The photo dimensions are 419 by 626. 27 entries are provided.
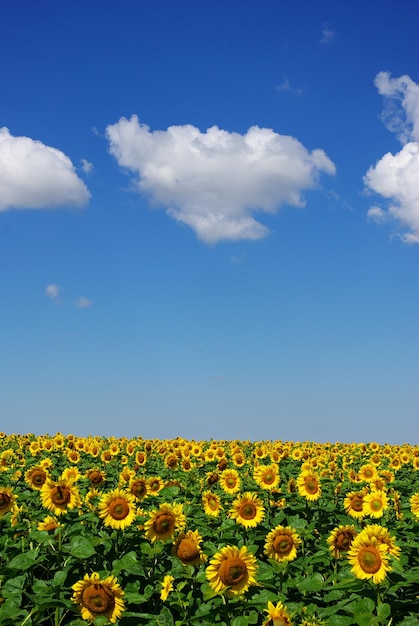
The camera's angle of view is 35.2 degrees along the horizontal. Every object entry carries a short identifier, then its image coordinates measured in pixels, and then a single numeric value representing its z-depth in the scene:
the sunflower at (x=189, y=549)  6.55
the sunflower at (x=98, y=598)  5.64
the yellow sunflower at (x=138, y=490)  8.77
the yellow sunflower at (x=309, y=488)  10.14
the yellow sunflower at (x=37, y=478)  9.43
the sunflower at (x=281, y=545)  7.40
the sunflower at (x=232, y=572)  5.82
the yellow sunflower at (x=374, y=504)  9.58
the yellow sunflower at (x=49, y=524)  7.94
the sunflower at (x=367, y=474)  14.03
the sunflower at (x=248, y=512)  8.37
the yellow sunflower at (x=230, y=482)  10.72
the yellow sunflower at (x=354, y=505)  9.72
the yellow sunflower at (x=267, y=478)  10.60
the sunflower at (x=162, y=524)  7.01
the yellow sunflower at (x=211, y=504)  8.98
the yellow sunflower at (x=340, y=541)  7.38
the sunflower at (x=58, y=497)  7.52
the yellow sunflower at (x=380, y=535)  6.25
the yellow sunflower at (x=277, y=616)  5.09
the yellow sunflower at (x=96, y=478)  10.24
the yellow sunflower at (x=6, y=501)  8.16
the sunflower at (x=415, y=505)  9.18
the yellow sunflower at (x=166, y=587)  6.26
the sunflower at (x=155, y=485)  9.17
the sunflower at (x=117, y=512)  7.70
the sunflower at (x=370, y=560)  5.95
